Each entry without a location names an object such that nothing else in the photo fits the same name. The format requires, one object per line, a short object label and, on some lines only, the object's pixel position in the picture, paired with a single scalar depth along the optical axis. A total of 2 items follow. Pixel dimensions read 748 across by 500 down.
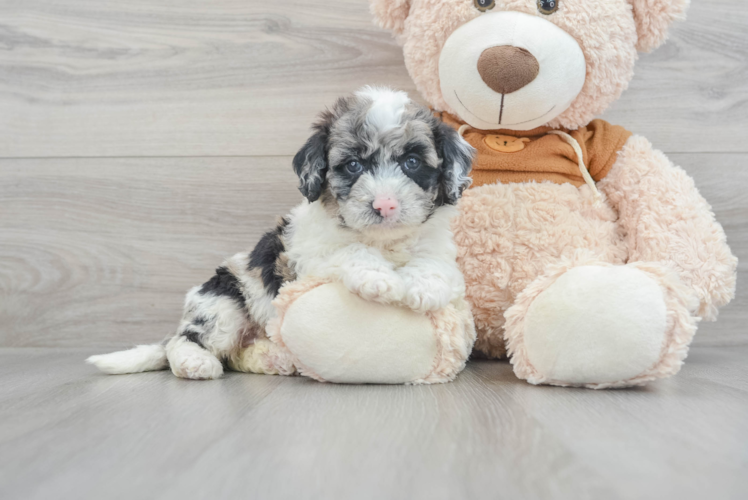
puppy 0.73
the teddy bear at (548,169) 0.76
